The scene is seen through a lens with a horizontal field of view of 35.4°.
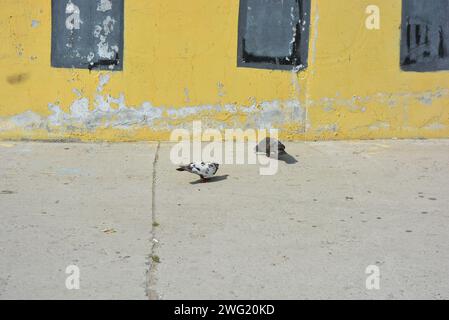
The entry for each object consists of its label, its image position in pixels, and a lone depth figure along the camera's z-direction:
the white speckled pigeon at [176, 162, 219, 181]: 5.88
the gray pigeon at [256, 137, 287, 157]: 6.67
